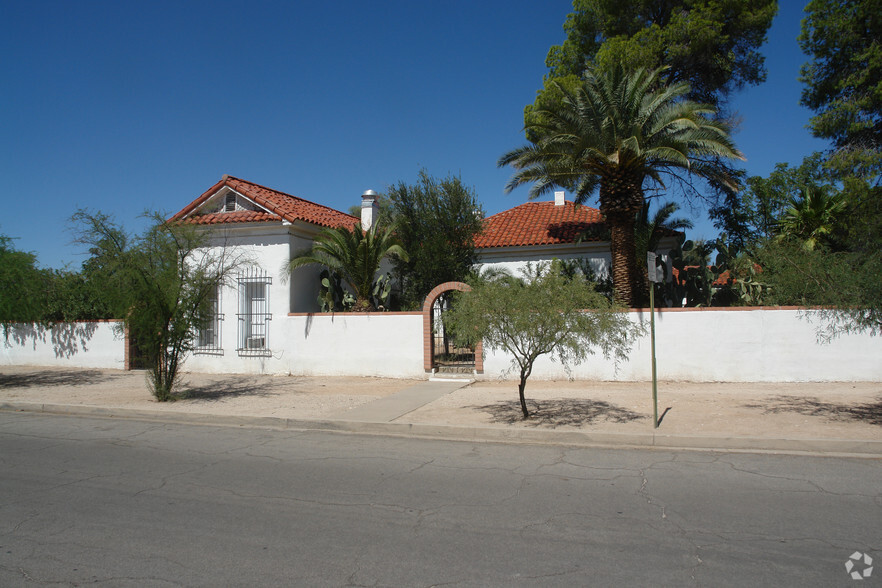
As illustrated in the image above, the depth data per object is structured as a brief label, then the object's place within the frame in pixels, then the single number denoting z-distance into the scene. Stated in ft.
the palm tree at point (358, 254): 54.75
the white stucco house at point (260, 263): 56.13
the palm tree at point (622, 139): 47.83
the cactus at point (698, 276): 51.37
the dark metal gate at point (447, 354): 51.49
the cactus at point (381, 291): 56.70
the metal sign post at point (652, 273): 28.68
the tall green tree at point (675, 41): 64.95
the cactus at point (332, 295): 56.24
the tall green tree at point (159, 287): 38.68
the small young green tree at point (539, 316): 29.09
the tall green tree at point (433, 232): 57.41
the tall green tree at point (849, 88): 60.39
